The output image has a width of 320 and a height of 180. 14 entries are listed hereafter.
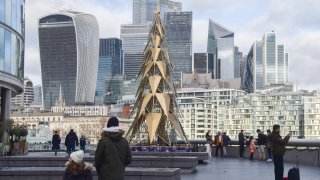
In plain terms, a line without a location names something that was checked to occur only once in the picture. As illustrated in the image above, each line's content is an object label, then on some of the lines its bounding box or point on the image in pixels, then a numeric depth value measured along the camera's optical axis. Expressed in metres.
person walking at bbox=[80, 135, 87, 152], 45.80
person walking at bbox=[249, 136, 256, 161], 35.56
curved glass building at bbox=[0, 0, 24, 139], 40.06
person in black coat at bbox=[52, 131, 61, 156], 38.74
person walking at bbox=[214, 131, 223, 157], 39.75
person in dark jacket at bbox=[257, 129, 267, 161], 33.75
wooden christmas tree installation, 35.19
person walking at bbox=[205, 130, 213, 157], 40.38
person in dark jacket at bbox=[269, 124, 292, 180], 16.83
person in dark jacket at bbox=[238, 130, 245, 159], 37.41
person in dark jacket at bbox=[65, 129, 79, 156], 34.88
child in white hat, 9.20
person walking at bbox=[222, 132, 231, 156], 40.99
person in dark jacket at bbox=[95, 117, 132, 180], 10.07
